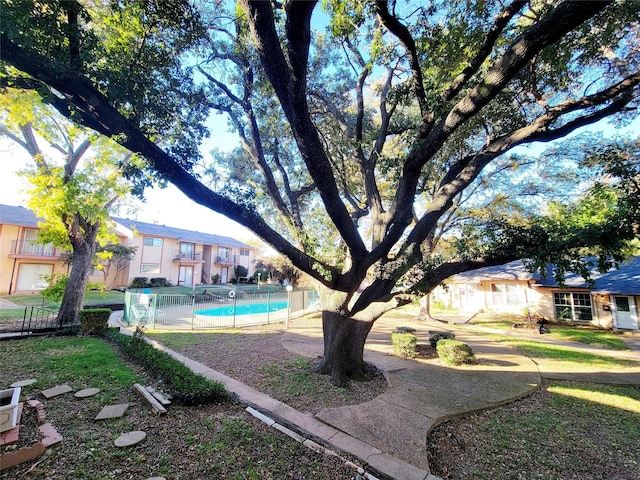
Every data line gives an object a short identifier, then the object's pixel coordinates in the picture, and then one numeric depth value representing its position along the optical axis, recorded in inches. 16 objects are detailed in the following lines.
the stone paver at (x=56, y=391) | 180.4
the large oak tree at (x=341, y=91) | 133.9
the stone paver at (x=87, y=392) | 182.5
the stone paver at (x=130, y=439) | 132.9
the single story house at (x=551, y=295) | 576.4
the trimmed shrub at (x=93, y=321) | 374.6
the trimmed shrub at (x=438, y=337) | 381.7
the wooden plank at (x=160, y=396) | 176.9
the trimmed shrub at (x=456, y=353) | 323.9
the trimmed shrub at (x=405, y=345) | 346.3
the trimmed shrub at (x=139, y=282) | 971.5
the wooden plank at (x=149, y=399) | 166.7
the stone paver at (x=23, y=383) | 192.3
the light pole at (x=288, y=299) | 504.1
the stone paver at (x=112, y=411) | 157.0
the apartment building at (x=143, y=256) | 753.0
